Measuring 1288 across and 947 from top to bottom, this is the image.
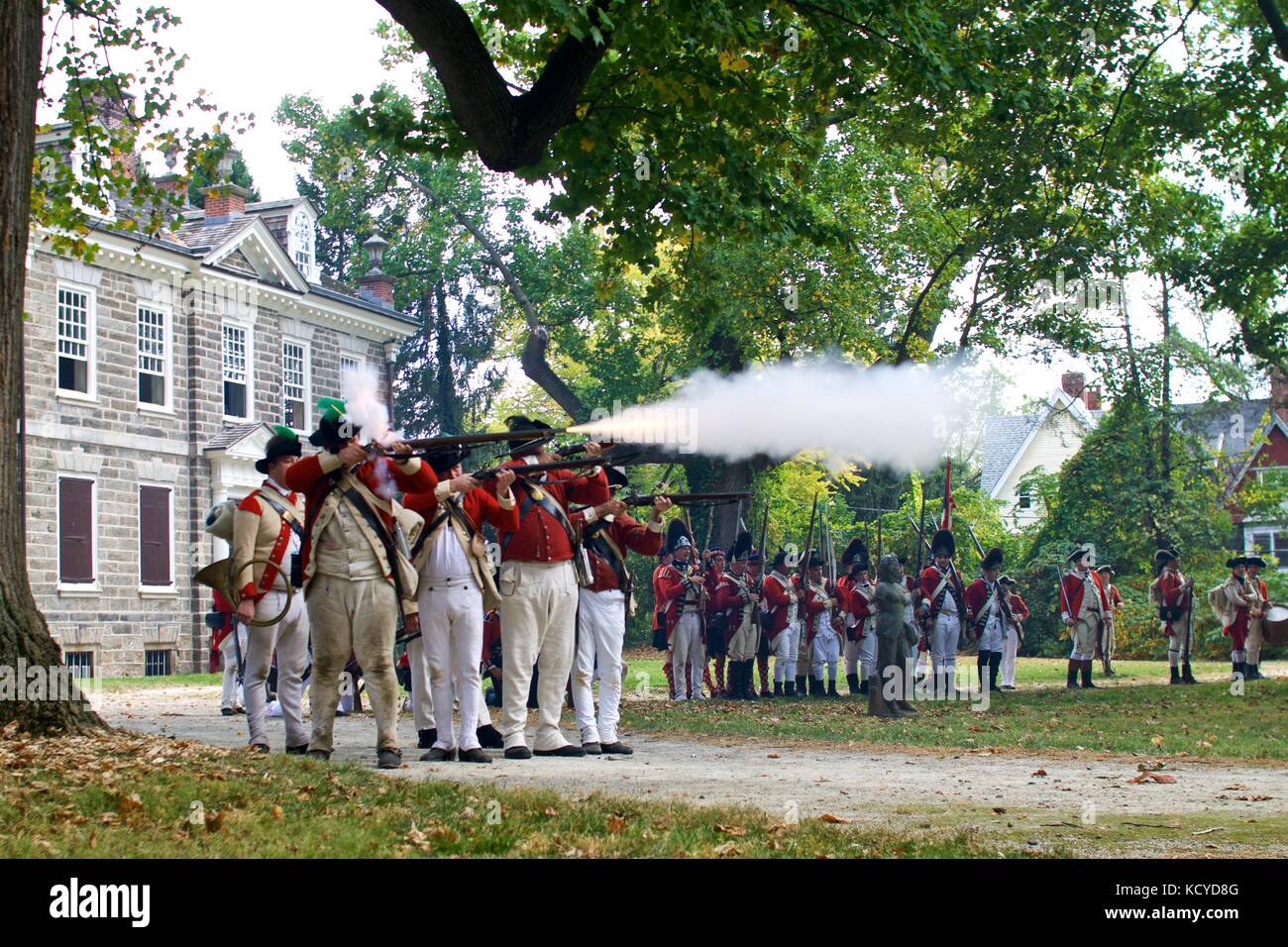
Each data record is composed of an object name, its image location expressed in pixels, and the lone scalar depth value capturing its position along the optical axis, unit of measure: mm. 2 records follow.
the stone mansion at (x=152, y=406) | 29531
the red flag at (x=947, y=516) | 22136
